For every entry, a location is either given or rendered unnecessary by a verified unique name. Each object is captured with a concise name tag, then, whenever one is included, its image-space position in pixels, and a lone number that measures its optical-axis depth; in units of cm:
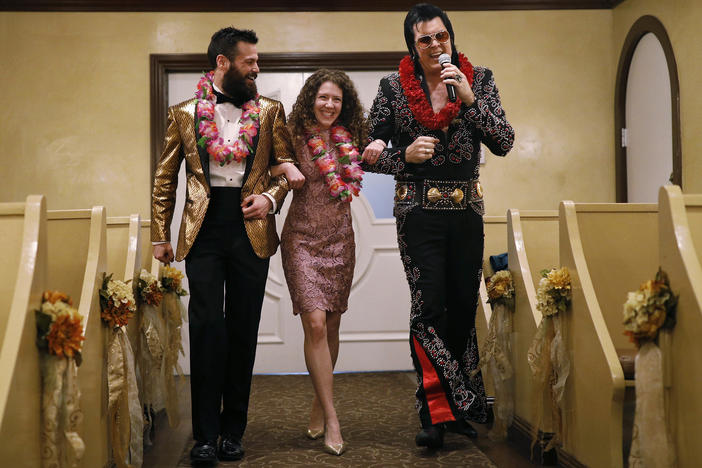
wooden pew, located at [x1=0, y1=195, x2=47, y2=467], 172
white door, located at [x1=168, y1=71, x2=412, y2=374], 487
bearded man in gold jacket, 267
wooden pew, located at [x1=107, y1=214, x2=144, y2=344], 293
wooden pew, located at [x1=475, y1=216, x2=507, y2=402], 332
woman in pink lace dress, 286
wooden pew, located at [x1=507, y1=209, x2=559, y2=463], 279
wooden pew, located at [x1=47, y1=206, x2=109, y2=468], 223
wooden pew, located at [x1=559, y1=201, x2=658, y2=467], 215
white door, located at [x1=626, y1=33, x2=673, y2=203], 443
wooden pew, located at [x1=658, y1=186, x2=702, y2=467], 176
